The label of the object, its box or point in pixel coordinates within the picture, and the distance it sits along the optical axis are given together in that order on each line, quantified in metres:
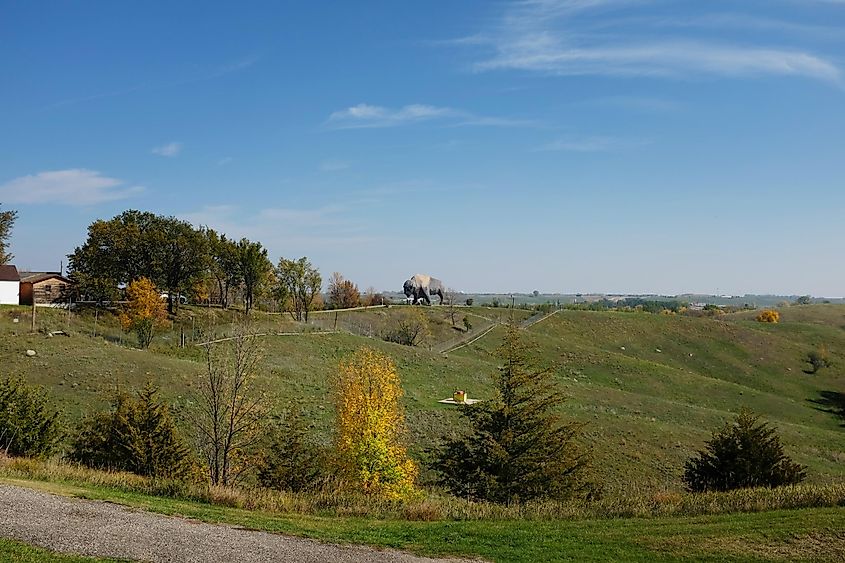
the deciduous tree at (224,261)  85.26
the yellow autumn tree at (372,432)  27.20
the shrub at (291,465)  25.50
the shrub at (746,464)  25.53
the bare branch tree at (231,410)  24.75
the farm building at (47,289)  70.44
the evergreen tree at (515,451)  25.03
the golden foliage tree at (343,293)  117.25
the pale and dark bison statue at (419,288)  109.56
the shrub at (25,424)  24.11
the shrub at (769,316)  141.75
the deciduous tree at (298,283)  87.25
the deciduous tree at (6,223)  83.25
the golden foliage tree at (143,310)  56.09
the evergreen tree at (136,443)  24.33
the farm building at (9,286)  68.00
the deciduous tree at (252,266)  84.25
